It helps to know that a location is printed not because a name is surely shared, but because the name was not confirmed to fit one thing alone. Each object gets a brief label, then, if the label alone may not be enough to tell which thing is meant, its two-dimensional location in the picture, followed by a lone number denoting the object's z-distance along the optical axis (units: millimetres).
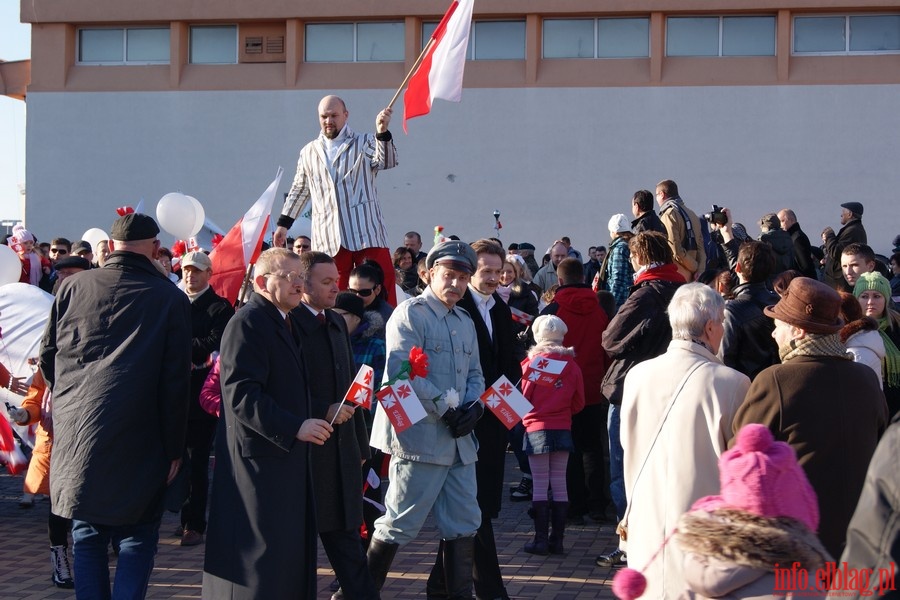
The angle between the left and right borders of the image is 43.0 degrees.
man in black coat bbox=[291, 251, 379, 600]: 5832
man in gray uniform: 6043
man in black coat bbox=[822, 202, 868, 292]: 12375
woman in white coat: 4809
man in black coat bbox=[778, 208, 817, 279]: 12500
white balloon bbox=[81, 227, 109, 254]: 17409
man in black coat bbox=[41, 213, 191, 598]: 5547
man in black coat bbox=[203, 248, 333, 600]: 5230
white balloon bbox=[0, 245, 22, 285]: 11273
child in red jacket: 8008
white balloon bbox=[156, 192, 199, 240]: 15227
